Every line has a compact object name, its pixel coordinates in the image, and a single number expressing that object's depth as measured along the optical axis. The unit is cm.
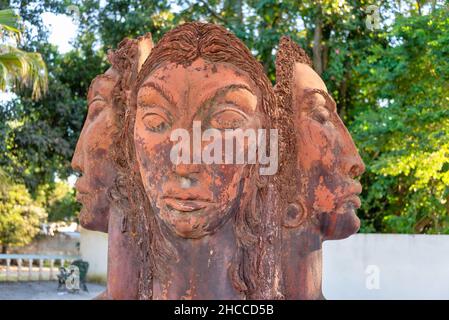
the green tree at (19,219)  1420
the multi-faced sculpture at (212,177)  318
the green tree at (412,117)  869
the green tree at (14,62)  834
